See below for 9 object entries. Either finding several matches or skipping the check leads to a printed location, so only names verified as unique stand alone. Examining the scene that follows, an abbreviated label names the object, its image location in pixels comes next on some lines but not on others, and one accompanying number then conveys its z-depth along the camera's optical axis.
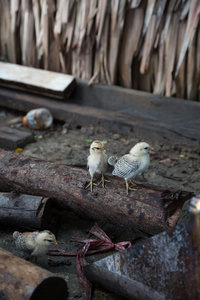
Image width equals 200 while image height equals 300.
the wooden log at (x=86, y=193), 3.33
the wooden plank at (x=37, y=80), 6.33
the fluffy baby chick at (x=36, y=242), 3.21
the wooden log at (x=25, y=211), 3.58
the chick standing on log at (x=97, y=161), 3.53
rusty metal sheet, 2.40
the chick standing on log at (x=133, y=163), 3.47
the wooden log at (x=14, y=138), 5.56
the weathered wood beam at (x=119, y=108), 5.64
